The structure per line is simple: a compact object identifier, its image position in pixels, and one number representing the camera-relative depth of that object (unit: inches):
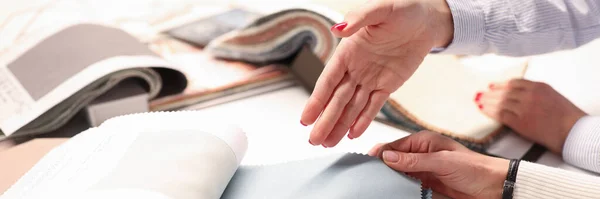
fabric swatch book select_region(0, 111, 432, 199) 20.1
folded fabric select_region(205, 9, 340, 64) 36.6
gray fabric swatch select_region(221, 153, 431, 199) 21.8
